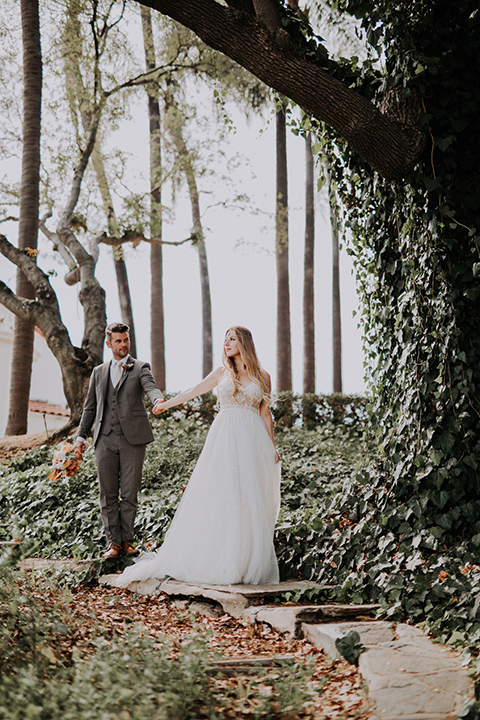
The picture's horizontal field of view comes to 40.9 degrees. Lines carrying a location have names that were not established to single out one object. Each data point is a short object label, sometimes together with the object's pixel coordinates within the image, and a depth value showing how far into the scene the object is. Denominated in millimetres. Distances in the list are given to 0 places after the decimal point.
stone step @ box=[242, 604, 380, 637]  4328
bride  5324
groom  6254
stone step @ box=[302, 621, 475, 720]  2918
